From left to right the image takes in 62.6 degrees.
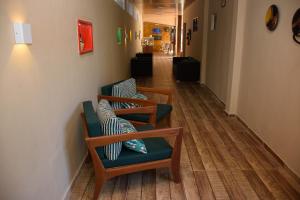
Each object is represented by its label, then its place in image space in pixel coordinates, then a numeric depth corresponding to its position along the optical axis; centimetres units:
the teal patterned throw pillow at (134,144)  227
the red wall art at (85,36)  267
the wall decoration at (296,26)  242
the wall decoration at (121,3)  554
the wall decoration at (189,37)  974
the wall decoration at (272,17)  290
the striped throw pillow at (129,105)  342
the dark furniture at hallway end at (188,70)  747
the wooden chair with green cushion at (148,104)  321
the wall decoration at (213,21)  577
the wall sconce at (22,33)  144
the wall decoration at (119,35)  532
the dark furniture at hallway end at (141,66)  840
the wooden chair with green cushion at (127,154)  209
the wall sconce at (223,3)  488
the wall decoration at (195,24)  825
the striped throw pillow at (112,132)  213
